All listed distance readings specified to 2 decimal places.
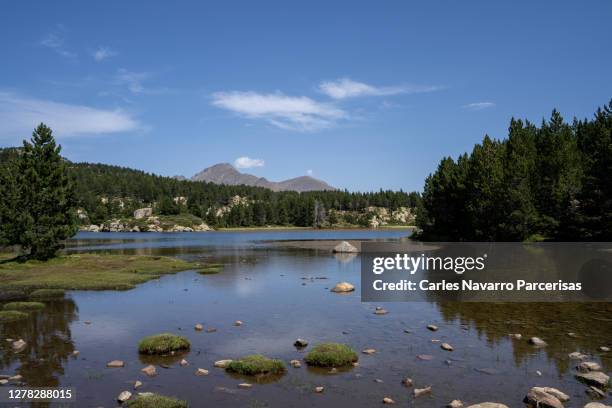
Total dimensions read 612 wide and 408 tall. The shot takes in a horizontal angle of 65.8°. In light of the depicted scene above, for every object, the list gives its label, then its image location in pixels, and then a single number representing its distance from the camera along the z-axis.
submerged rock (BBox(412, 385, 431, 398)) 21.47
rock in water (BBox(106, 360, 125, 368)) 26.34
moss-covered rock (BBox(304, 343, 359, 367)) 26.19
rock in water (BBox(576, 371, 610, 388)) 21.94
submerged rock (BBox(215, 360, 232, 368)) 26.12
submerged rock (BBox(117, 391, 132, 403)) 20.91
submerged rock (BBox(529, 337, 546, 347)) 29.41
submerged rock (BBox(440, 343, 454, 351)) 28.97
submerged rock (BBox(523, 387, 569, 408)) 19.52
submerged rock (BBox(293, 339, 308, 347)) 30.17
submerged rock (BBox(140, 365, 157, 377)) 24.97
